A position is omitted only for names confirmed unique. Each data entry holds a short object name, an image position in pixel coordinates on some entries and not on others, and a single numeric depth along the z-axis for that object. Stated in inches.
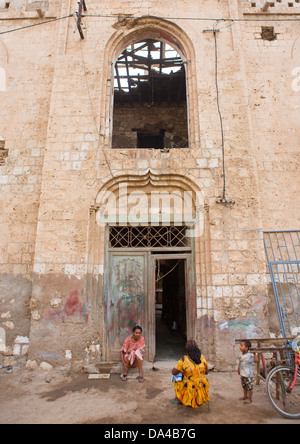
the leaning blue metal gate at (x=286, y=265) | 217.8
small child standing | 143.4
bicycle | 131.9
